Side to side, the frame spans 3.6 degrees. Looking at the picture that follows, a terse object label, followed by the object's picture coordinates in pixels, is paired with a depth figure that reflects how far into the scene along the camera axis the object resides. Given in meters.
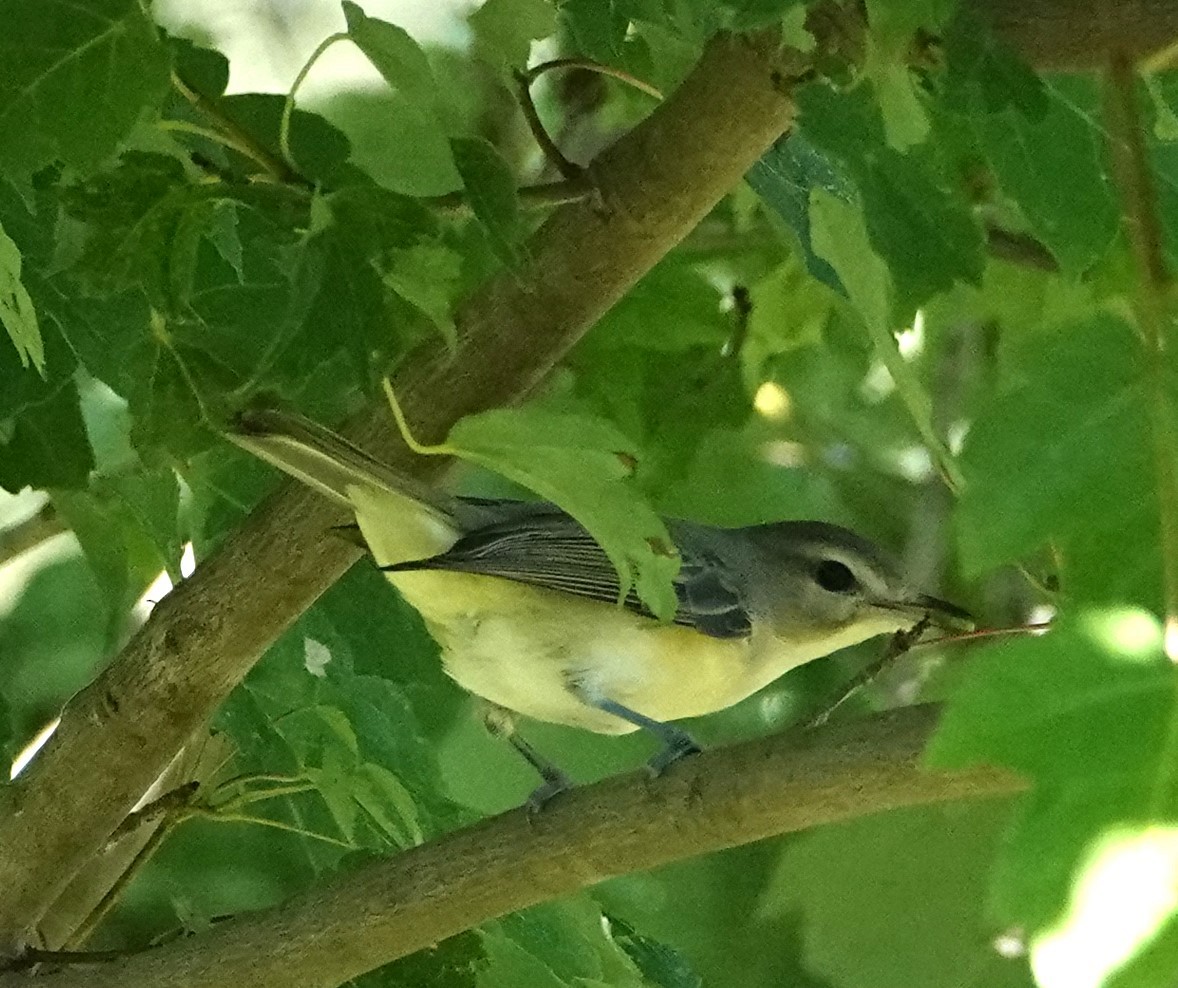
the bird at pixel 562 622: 2.47
